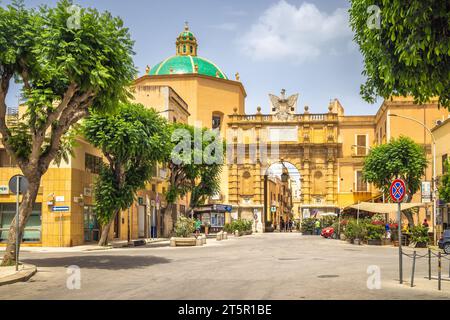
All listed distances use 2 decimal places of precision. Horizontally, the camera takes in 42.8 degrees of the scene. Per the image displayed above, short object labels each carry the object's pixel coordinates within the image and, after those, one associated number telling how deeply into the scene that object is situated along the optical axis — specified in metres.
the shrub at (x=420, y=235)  32.81
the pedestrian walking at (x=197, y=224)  47.47
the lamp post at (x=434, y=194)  34.92
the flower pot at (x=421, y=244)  33.16
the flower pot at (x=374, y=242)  36.34
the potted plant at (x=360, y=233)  36.81
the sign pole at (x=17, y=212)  17.23
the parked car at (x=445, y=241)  28.59
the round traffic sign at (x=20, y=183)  17.50
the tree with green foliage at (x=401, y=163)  46.75
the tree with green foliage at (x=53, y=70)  18.00
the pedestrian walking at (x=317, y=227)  57.44
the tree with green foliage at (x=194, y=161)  44.31
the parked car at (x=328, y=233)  48.11
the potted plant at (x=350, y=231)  37.88
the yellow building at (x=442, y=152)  40.88
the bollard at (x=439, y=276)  13.15
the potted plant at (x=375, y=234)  36.34
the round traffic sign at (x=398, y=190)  15.19
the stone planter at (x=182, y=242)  34.22
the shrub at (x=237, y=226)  54.97
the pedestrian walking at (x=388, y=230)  39.83
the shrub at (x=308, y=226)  58.22
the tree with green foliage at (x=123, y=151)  31.44
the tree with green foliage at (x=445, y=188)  32.38
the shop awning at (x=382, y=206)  37.81
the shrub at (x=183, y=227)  35.47
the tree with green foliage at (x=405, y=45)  10.74
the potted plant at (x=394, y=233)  35.74
